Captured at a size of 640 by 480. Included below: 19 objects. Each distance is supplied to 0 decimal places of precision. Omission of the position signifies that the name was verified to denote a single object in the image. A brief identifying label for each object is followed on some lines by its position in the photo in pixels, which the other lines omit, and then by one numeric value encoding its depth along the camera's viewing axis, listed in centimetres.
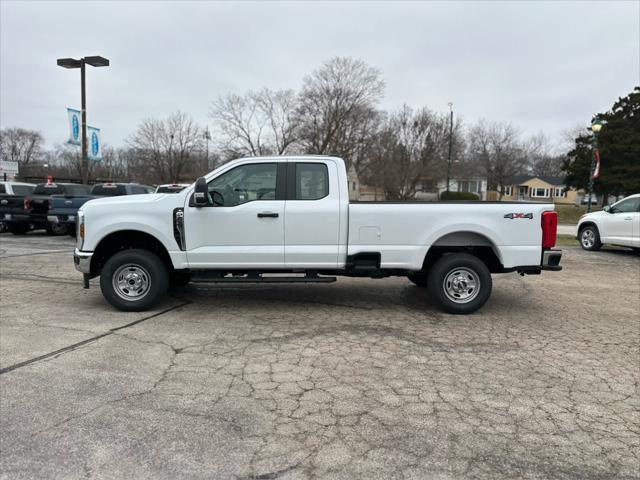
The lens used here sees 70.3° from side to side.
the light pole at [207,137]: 4934
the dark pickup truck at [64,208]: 1460
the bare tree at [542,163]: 8762
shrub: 3726
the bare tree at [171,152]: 5681
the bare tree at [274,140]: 4638
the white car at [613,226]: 1201
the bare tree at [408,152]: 4356
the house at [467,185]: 5196
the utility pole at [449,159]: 4225
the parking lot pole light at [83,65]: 1884
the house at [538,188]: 8081
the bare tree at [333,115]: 4534
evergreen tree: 3328
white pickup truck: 582
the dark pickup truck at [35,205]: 1541
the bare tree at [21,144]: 8106
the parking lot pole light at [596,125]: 1870
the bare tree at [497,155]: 7262
